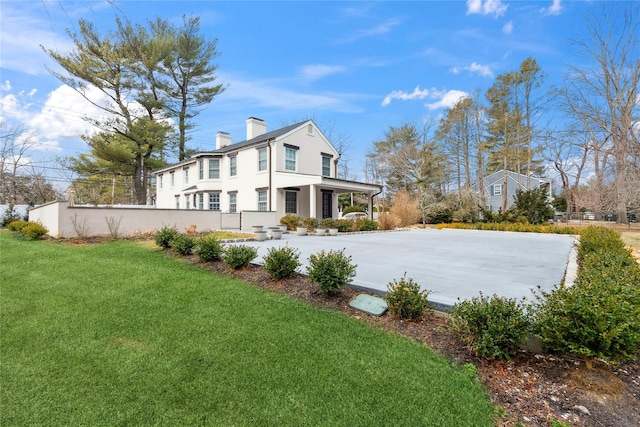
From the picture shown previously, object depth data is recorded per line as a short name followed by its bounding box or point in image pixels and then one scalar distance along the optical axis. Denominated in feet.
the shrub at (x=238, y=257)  18.84
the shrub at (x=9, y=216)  57.11
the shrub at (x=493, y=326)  8.73
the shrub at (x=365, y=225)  51.11
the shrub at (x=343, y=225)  47.11
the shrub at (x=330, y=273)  13.98
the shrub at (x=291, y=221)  48.73
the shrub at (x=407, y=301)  11.37
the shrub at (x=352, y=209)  93.86
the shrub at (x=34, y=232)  33.22
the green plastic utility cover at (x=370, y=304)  12.27
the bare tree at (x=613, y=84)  54.70
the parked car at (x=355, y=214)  80.22
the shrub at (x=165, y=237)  26.03
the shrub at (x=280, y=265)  16.40
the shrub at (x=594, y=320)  7.45
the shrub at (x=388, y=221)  55.11
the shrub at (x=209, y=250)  20.89
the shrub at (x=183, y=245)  23.41
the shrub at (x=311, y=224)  46.73
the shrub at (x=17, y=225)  39.13
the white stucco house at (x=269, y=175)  56.18
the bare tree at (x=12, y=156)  72.79
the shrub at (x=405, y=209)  60.95
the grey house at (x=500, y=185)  102.79
